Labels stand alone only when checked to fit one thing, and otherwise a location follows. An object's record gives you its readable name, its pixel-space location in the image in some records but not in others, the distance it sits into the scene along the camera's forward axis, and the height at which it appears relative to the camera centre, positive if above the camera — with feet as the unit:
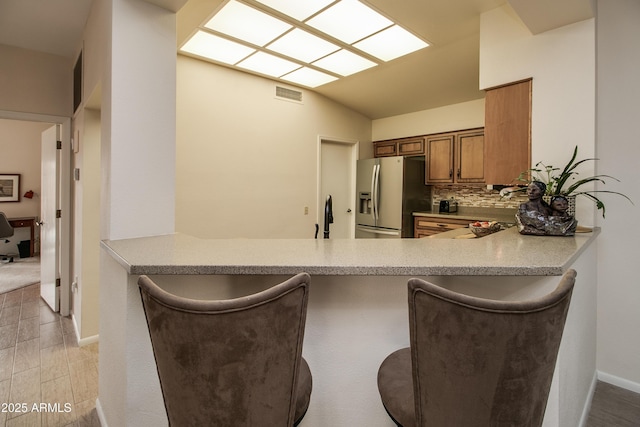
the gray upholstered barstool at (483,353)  2.56 -1.14
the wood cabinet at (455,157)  13.92 +2.40
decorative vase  6.83 +0.15
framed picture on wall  19.77 +1.23
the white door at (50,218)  10.96 -0.36
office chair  18.11 -1.11
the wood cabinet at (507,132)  7.84 +1.98
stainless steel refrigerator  14.87 +0.76
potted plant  6.37 +0.75
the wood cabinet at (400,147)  15.98 +3.24
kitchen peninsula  3.97 -1.18
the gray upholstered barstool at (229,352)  2.61 -1.17
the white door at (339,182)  15.99 +1.42
